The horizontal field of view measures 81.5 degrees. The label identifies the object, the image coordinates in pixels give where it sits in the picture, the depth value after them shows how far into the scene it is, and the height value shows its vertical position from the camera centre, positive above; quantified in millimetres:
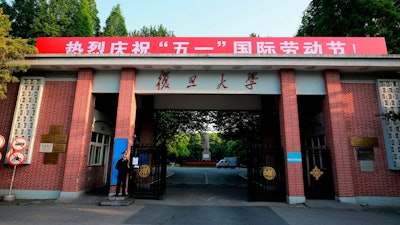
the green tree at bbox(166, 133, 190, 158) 38869 +1473
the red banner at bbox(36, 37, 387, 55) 10625 +5163
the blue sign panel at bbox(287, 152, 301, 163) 9461 +145
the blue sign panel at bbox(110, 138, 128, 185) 9523 +262
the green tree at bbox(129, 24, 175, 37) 24234 +13169
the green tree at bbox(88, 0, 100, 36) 29334 +17722
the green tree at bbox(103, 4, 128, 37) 31052 +17952
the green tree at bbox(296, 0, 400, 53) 16953 +10970
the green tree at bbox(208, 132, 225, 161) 51247 +1879
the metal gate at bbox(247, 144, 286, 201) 9609 -613
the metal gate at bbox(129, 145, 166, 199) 9766 -718
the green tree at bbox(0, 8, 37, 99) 8375 +3830
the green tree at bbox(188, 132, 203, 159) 49781 +2449
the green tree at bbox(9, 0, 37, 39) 23156 +13618
